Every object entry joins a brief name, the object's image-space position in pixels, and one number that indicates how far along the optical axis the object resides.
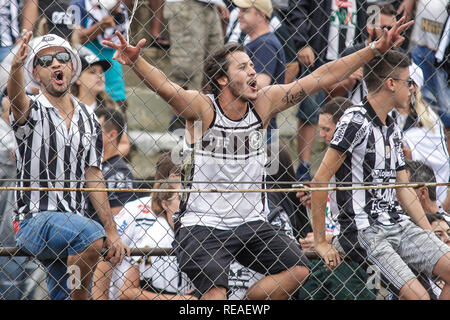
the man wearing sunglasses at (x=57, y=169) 8.55
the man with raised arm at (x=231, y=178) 8.53
